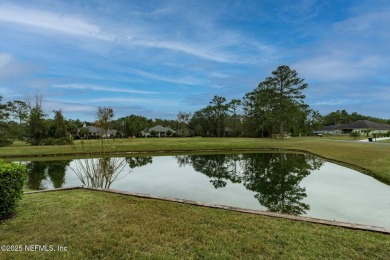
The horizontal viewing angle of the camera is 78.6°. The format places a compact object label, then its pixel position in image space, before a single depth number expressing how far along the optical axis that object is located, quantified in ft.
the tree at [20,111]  123.97
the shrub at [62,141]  105.19
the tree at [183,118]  251.11
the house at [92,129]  190.70
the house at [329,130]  247.42
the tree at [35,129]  114.32
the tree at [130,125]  208.72
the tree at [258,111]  139.33
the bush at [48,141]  107.21
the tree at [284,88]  132.77
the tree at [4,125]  108.33
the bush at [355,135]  127.49
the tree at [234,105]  201.05
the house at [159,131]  232.02
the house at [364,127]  210.18
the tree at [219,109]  207.92
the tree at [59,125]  115.34
